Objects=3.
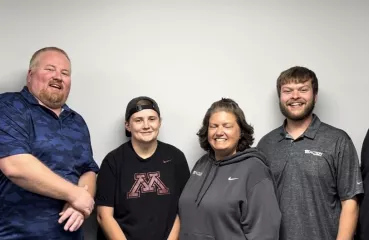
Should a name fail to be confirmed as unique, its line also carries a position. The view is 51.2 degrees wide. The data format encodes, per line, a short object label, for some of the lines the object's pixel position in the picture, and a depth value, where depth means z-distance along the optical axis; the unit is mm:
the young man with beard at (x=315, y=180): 2014
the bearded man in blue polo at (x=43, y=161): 1758
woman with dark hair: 1820
